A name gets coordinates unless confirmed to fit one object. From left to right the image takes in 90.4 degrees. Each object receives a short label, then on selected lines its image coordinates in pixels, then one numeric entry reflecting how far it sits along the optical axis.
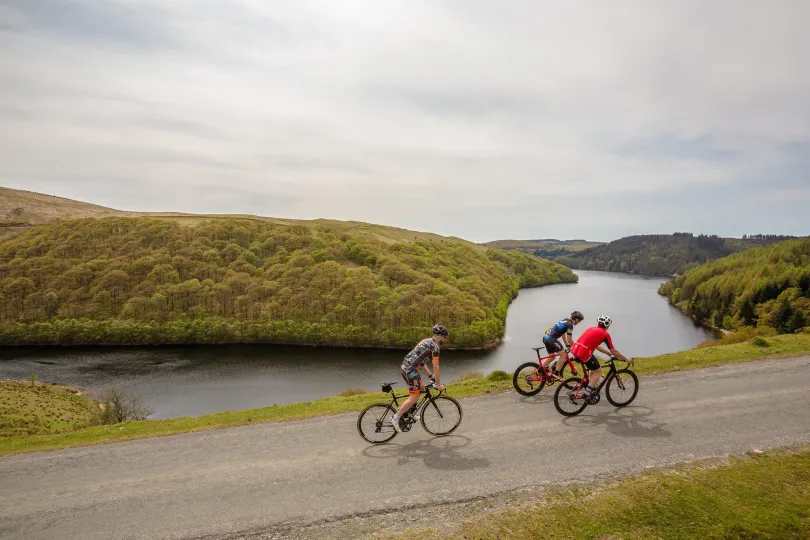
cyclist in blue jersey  13.49
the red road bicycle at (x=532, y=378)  14.24
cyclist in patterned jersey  10.70
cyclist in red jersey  12.05
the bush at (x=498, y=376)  17.00
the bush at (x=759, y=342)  20.72
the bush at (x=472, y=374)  24.27
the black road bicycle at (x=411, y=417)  11.36
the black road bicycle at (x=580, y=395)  12.60
